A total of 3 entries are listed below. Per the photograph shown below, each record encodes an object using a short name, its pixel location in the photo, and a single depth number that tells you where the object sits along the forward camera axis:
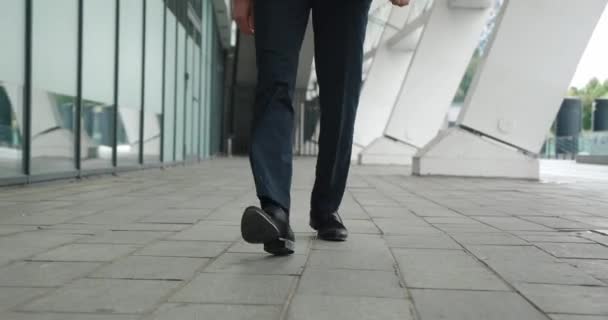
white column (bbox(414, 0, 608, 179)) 8.63
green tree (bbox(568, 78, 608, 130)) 57.71
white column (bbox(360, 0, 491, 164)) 12.23
